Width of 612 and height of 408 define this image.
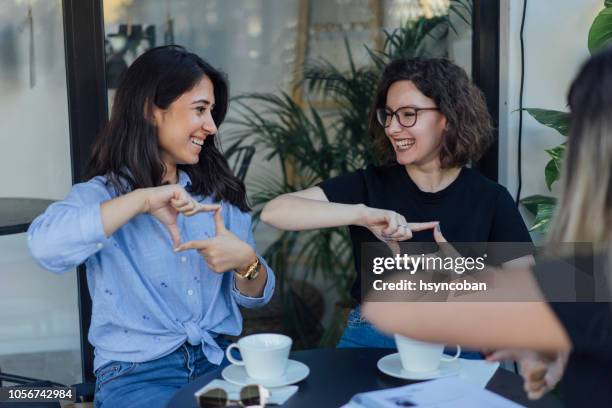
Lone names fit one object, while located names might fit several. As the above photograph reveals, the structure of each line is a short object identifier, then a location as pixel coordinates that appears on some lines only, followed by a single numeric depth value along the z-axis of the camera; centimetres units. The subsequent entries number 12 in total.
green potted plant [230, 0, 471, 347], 322
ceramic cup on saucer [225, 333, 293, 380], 146
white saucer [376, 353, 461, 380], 149
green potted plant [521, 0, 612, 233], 237
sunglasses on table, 137
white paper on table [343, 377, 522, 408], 129
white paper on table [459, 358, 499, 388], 146
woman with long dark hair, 178
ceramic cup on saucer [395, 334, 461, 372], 148
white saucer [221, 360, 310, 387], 148
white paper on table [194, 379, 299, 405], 141
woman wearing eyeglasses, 216
